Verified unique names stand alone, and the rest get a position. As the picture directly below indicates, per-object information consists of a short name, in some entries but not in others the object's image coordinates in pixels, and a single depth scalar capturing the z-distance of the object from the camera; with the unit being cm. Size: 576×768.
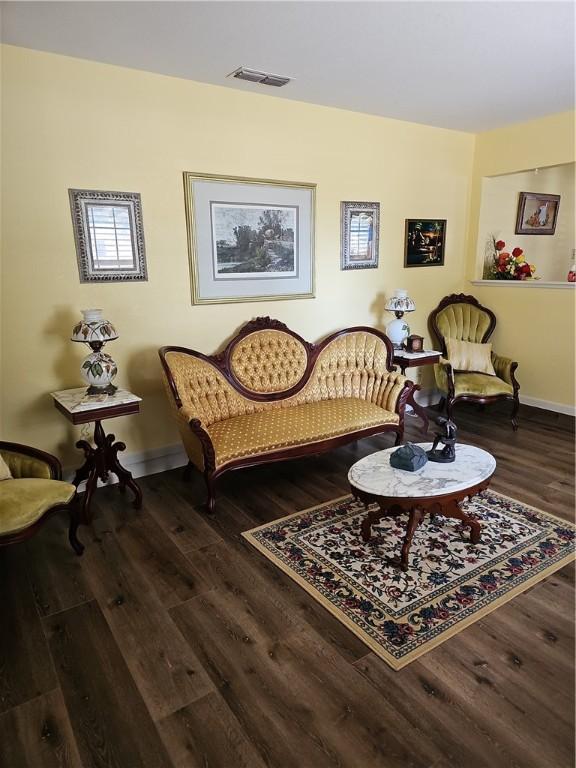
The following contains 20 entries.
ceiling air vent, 338
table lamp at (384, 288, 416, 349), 473
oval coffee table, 255
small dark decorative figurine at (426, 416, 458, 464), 285
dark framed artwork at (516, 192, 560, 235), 570
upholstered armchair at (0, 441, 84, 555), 237
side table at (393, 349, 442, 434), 455
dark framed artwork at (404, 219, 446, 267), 509
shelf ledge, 486
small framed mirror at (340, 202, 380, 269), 459
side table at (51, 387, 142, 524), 302
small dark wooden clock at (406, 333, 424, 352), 475
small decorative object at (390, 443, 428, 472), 275
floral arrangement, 543
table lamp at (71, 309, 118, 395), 312
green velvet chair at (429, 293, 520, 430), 475
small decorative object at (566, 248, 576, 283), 499
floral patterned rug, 224
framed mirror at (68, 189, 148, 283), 333
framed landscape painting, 381
